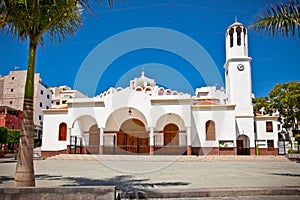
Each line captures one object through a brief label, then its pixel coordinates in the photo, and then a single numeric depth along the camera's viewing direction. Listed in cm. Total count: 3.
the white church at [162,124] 2559
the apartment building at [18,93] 5097
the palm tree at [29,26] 618
